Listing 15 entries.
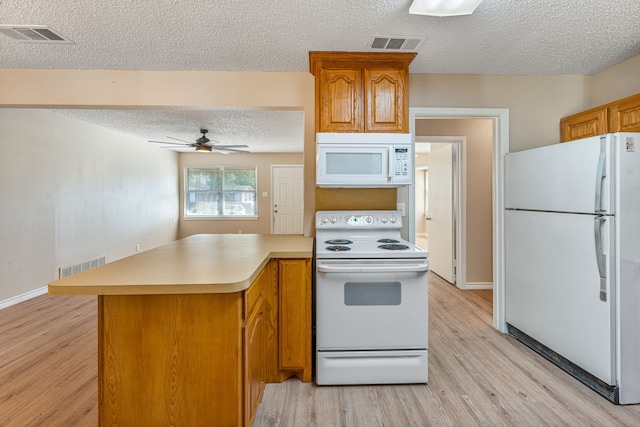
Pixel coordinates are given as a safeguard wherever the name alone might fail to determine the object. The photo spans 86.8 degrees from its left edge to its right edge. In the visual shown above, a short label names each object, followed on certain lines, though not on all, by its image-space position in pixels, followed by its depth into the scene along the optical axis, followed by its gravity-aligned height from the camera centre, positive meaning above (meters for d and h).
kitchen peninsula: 1.43 -0.59
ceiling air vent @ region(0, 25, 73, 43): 2.18 +1.21
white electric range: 2.07 -0.67
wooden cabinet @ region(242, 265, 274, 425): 1.53 -0.67
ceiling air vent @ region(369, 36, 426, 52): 2.34 +1.20
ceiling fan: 5.05 +1.06
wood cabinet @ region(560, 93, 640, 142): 2.30 +0.69
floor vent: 4.38 -0.73
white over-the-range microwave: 2.44 +0.38
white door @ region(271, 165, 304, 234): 8.03 +0.46
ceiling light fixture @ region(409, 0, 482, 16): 1.80 +1.11
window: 8.05 +0.49
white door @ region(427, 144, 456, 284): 4.52 -0.01
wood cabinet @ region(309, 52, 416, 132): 2.55 +0.91
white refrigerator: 1.92 -0.30
